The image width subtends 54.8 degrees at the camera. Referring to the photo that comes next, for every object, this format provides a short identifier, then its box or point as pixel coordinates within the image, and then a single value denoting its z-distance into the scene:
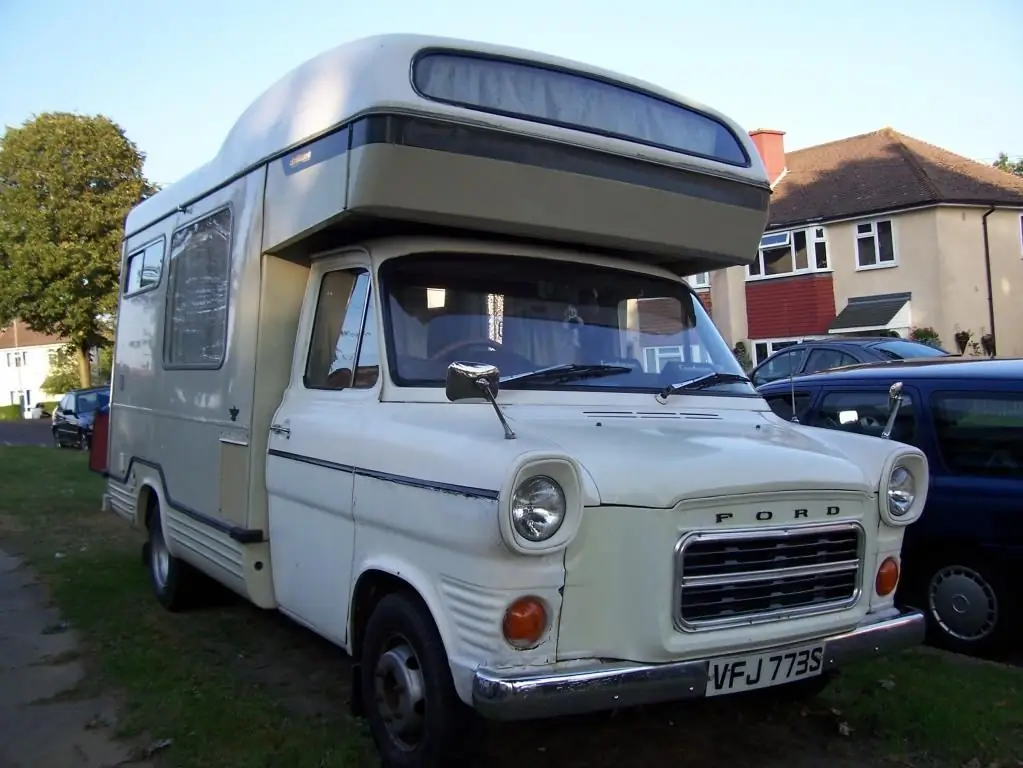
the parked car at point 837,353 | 12.66
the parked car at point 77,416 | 25.33
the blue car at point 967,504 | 5.63
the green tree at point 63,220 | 37.34
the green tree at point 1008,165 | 53.06
